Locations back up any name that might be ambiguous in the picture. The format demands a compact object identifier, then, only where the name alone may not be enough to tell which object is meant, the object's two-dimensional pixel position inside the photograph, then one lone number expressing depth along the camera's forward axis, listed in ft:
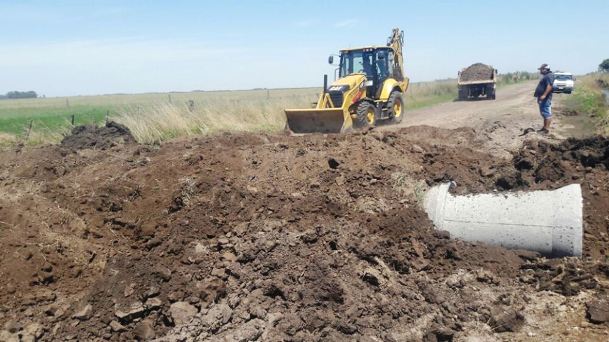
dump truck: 96.43
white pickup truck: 110.32
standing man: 39.06
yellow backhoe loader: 45.39
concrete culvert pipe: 17.29
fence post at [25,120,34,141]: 49.05
